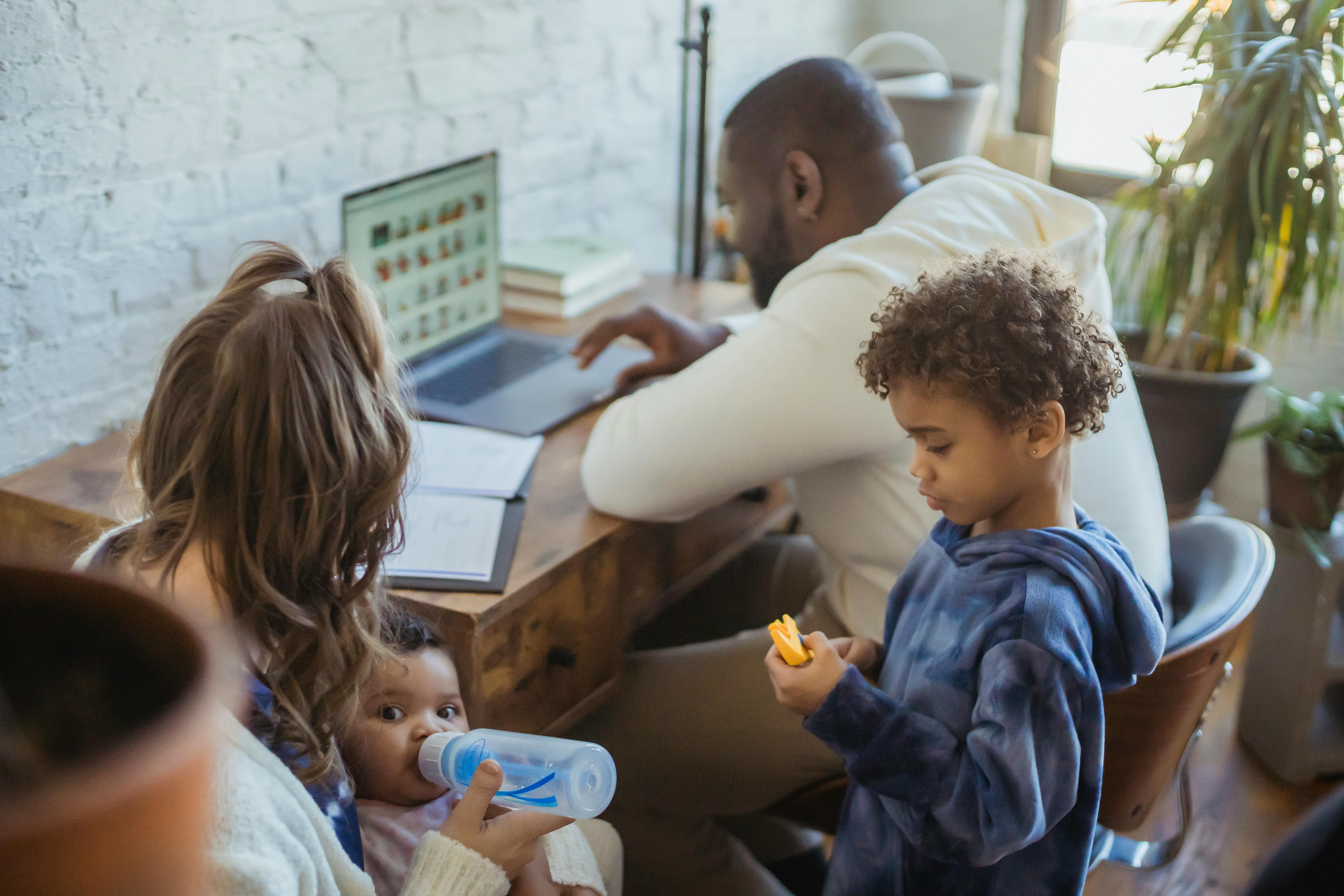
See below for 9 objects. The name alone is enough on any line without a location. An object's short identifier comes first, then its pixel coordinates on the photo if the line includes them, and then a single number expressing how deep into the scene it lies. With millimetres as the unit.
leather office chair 1056
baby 986
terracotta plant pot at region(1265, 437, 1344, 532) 1910
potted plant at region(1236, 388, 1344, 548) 1909
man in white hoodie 1217
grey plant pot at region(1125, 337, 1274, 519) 2283
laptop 1536
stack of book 1939
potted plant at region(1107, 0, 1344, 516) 1987
